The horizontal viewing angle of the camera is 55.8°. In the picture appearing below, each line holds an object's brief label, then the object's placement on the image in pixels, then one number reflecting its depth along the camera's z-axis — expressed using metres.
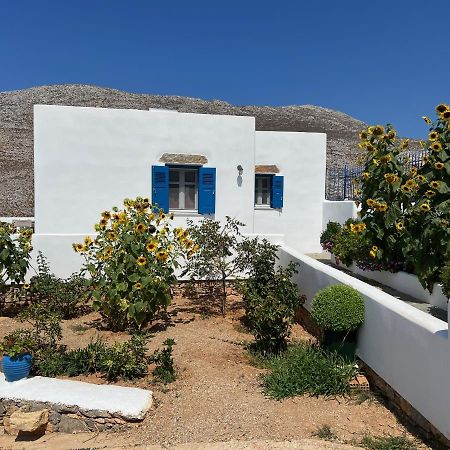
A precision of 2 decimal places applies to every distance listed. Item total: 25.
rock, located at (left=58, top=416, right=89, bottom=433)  4.20
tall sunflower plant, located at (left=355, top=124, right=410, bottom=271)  6.83
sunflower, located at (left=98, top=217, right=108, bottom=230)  6.45
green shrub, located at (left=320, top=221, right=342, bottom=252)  10.75
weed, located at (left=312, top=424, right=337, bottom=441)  3.80
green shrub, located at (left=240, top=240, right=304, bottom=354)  5.49
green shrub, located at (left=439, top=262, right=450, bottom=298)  4.72
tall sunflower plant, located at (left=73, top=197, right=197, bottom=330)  6.30
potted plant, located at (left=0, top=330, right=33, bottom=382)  4.70
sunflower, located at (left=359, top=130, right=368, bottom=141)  7.09
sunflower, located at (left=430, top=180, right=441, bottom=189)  5.86
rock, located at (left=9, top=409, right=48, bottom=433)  4.02
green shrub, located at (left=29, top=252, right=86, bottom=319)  7.42
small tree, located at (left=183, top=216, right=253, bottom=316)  7.65
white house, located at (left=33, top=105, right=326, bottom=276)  9.36
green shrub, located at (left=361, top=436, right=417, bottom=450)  3.58
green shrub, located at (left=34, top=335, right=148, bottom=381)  4.97
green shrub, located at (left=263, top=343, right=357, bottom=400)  4.60
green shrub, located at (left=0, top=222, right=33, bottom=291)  7.31
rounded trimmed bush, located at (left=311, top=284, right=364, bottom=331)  4.84
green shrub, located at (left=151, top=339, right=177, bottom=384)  4.93
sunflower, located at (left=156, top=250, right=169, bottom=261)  6.36
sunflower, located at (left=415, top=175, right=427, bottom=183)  6.09
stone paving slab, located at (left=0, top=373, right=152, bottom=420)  4.16
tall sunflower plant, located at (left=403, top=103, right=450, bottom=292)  5.57
